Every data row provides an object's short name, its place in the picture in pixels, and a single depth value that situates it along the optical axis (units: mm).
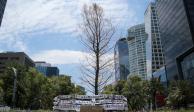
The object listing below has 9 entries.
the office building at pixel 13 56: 167625
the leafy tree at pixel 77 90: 87138
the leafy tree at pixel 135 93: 79375
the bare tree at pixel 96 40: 18266
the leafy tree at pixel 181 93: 64938
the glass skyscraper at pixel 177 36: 90925
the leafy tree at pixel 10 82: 63938
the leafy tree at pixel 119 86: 89000
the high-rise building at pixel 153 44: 167000
